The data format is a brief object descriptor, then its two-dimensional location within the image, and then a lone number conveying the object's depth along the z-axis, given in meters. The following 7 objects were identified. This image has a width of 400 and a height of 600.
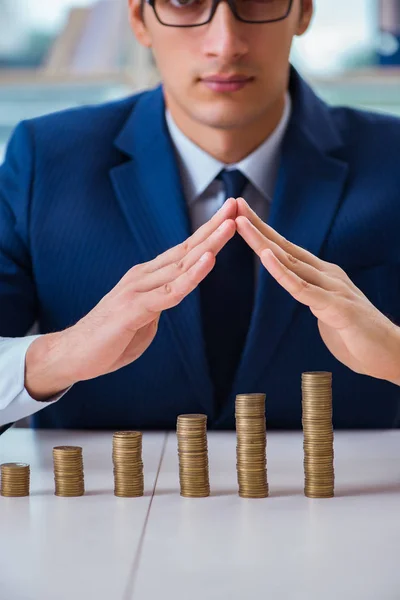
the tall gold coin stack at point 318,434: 1.36
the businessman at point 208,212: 1.67
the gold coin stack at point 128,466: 1.37
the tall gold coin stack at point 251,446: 1.36
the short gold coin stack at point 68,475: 1.37
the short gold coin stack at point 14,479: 1.38
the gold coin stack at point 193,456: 1.37
